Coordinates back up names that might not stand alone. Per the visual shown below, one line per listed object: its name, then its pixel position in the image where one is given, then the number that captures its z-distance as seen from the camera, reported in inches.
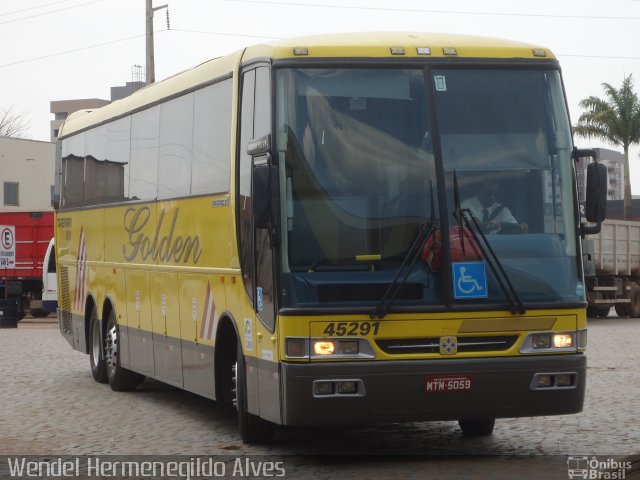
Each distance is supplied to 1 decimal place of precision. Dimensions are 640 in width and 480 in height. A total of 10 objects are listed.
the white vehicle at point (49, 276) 1477.6
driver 404.2
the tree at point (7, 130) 3860.7
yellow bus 393.4
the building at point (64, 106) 5816.9
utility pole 1705.2
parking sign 1651.1
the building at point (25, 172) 3041.3
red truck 1668.3
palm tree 2635.3
